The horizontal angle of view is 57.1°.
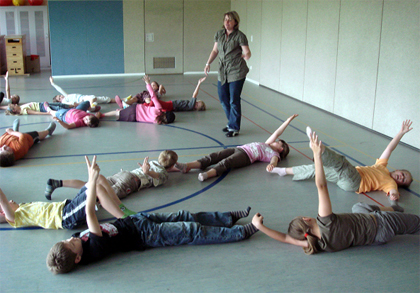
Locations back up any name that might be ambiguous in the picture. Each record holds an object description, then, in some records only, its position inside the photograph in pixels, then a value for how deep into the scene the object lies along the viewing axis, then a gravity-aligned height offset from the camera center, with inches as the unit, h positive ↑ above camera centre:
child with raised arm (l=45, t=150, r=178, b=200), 125.7 -36.3
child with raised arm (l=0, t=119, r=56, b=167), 157.5 -32.1
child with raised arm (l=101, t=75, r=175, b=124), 230.8 -25.2
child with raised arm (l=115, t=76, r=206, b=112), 256.1 -21.7
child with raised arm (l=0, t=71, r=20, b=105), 264.5 -20.7
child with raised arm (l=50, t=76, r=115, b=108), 258.5 -18.9
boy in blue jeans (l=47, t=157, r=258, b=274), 89.8 -41.4
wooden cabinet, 429.7 +15.7
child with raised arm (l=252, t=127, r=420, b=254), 98.3 -39.6
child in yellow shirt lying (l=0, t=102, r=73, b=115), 246.8 -24.2
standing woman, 195.8 +5.4
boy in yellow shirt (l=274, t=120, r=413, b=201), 132.6 -35.7
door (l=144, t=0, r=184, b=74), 444.8 +41.2
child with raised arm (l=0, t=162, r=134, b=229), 107.6 -39.6
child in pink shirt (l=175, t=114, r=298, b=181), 153.7 -34.4
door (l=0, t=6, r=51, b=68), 502.0 +58.7
